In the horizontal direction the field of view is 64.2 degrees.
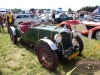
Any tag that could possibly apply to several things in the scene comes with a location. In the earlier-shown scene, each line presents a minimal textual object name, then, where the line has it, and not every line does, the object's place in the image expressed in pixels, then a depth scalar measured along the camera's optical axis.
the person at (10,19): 5.33
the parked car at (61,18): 9.35
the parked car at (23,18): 7.25
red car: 4.05
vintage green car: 2.11
